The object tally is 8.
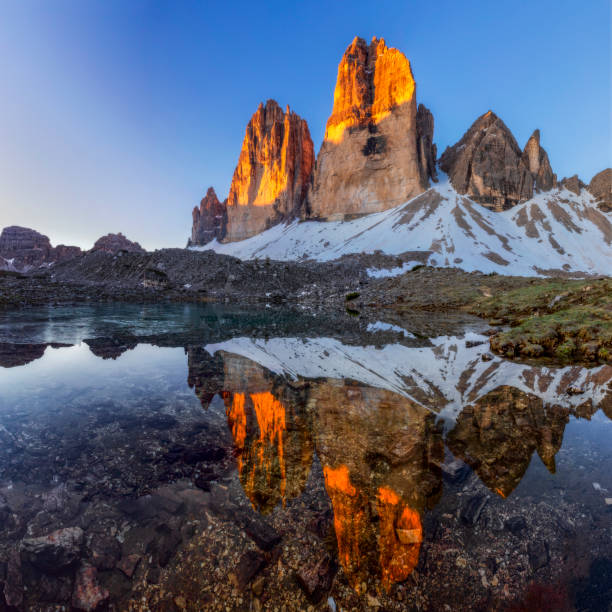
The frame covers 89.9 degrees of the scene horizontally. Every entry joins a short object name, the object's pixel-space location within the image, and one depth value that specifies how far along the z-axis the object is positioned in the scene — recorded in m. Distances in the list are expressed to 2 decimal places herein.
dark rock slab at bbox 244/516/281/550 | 2.30
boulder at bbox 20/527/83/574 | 2.06
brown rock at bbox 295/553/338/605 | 1.96
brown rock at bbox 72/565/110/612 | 1.89
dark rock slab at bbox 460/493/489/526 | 2.54
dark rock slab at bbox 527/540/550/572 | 2.15
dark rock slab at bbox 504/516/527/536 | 2.42
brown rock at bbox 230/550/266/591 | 2.04
